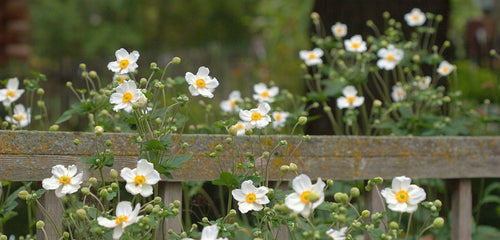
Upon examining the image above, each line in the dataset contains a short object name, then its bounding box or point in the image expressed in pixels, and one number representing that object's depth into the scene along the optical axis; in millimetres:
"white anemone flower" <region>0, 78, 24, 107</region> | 3150
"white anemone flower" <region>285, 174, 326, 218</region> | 2648
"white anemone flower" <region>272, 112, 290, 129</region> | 3330
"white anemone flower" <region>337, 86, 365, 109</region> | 3358
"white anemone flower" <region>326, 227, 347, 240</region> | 2678
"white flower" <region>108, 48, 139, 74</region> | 2869
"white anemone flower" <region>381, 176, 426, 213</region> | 2725
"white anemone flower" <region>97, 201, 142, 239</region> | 2686
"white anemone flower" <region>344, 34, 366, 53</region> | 3452
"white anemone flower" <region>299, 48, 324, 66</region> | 3480
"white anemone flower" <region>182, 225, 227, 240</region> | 2698
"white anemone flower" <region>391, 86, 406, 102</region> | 3503
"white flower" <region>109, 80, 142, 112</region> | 2769
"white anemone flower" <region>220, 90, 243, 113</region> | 3434
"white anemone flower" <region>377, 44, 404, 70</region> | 3410
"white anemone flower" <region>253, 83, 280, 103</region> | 3352
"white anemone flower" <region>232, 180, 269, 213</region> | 2796
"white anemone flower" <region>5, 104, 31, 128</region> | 3206
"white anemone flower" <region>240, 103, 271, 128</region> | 2874
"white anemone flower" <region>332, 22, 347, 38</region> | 3600
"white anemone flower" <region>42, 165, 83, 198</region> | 2760
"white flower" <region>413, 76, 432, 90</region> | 3489
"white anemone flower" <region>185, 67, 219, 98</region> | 2825
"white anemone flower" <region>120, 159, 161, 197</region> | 2720
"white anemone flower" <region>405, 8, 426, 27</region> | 3576
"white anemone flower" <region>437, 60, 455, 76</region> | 3515
